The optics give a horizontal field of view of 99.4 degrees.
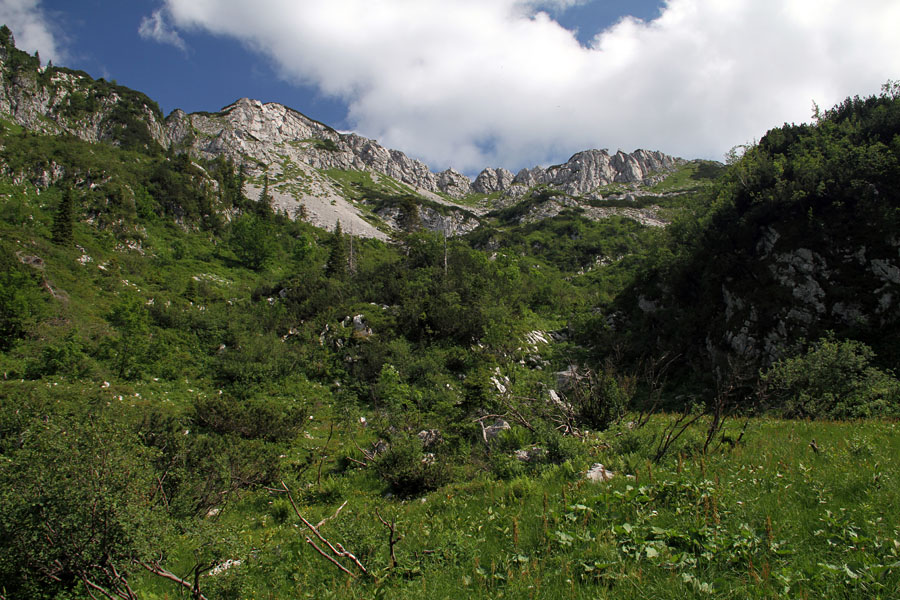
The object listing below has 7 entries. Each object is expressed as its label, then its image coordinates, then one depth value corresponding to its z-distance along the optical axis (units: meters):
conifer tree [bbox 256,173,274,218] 53.28
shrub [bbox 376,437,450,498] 8.41
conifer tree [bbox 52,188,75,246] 27.03
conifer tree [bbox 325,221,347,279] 34.18
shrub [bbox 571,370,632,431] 9.30
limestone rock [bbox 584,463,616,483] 5.83
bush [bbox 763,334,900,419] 10.62
